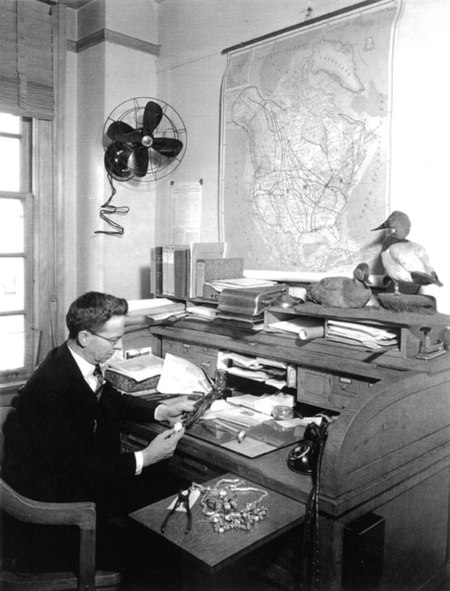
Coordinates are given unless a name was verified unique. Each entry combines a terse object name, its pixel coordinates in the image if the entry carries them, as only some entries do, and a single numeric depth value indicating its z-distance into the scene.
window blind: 3.55
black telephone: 1.86
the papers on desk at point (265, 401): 2.51
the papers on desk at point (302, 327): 2.37
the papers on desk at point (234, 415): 2.35
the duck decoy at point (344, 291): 2.33
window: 3.73
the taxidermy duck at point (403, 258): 2.25
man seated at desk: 1.94
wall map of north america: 2.63
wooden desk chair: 1.67
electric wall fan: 3.52
